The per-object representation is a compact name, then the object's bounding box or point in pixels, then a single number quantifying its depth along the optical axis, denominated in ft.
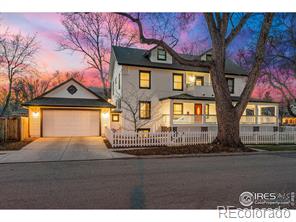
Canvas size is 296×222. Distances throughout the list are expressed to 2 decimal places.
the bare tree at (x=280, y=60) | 65.62
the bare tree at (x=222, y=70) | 35.45
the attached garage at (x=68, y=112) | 54.29
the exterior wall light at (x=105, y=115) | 58.75
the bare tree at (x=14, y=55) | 71.05
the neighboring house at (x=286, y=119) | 171.66
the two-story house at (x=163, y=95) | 57.98
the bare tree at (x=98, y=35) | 83.56
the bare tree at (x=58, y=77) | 130.91
